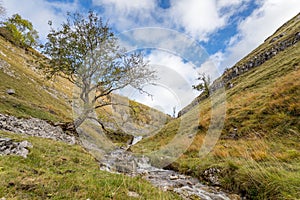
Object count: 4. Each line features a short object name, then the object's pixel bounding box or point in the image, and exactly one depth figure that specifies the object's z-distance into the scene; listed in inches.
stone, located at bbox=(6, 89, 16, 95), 872.2
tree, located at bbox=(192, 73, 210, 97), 2164.1
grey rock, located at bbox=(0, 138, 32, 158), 271.1
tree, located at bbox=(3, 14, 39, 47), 2407.7
